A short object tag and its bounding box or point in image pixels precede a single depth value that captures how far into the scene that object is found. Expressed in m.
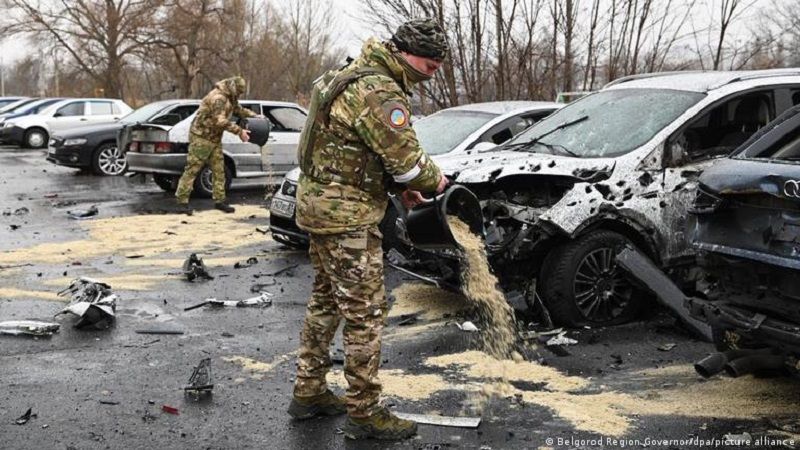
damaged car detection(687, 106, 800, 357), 3.92
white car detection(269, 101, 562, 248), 8.43
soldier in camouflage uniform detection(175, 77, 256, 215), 11.58
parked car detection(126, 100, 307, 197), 13.16
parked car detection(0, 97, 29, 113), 31.05
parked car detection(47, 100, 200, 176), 16.98
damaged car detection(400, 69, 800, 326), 5.75
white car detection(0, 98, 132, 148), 24.05
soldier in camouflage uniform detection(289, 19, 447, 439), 3.87
